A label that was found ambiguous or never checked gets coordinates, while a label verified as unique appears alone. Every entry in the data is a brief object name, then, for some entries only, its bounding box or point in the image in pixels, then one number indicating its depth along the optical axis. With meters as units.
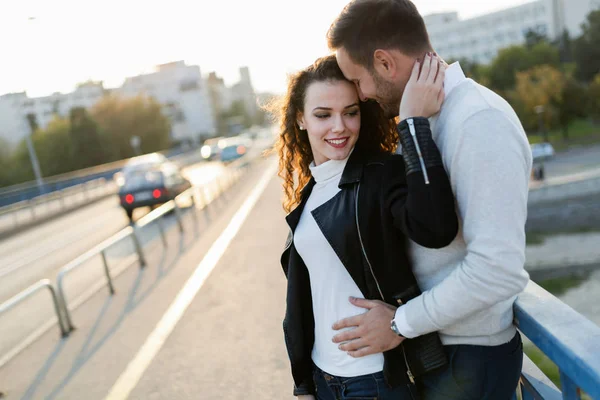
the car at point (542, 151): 50.97
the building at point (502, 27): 96.81
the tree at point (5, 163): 62.08
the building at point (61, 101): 100.62
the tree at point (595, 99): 62.22
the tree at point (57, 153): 64.38
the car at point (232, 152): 45.88
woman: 1.84
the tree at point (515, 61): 79.06
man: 1.72
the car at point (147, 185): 19.42
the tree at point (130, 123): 73.44
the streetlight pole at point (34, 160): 32.26
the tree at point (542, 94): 63.84
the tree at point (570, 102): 65.38
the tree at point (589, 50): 74.94
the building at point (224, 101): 126.50
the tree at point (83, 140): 64.62
